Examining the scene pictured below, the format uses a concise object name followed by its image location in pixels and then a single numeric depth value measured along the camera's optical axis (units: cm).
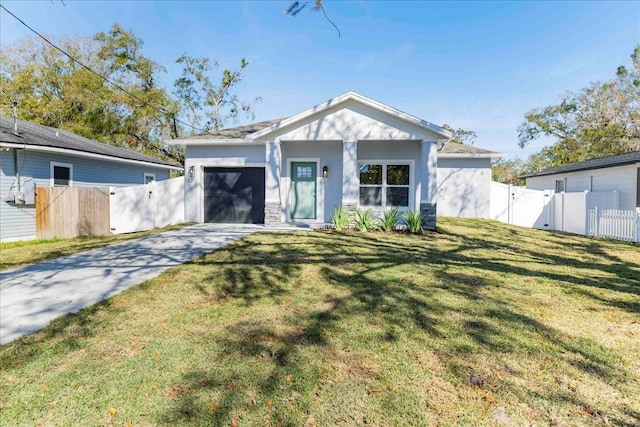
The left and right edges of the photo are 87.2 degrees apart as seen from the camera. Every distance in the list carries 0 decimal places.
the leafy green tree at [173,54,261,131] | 2730
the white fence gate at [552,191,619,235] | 1165
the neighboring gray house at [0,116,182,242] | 959
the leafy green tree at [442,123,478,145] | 3388
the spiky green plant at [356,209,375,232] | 1023
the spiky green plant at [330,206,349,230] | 1036
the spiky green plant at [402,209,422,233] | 1001
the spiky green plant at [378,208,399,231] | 1022
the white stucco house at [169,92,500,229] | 1083
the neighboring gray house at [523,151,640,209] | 1280
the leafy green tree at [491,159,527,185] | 4038
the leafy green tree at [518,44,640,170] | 2306
